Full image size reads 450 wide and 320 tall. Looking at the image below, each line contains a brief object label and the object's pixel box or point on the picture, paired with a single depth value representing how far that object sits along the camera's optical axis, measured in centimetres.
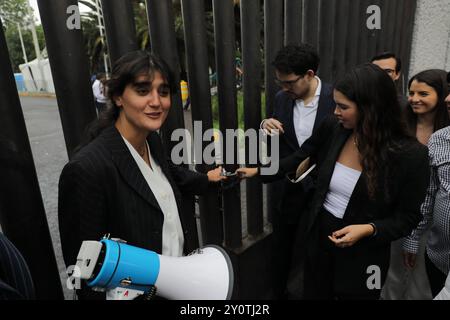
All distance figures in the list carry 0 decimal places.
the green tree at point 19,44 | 3326
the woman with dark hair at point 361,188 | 194
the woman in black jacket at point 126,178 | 143
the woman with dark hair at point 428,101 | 262
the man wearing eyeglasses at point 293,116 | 258
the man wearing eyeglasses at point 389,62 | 337
